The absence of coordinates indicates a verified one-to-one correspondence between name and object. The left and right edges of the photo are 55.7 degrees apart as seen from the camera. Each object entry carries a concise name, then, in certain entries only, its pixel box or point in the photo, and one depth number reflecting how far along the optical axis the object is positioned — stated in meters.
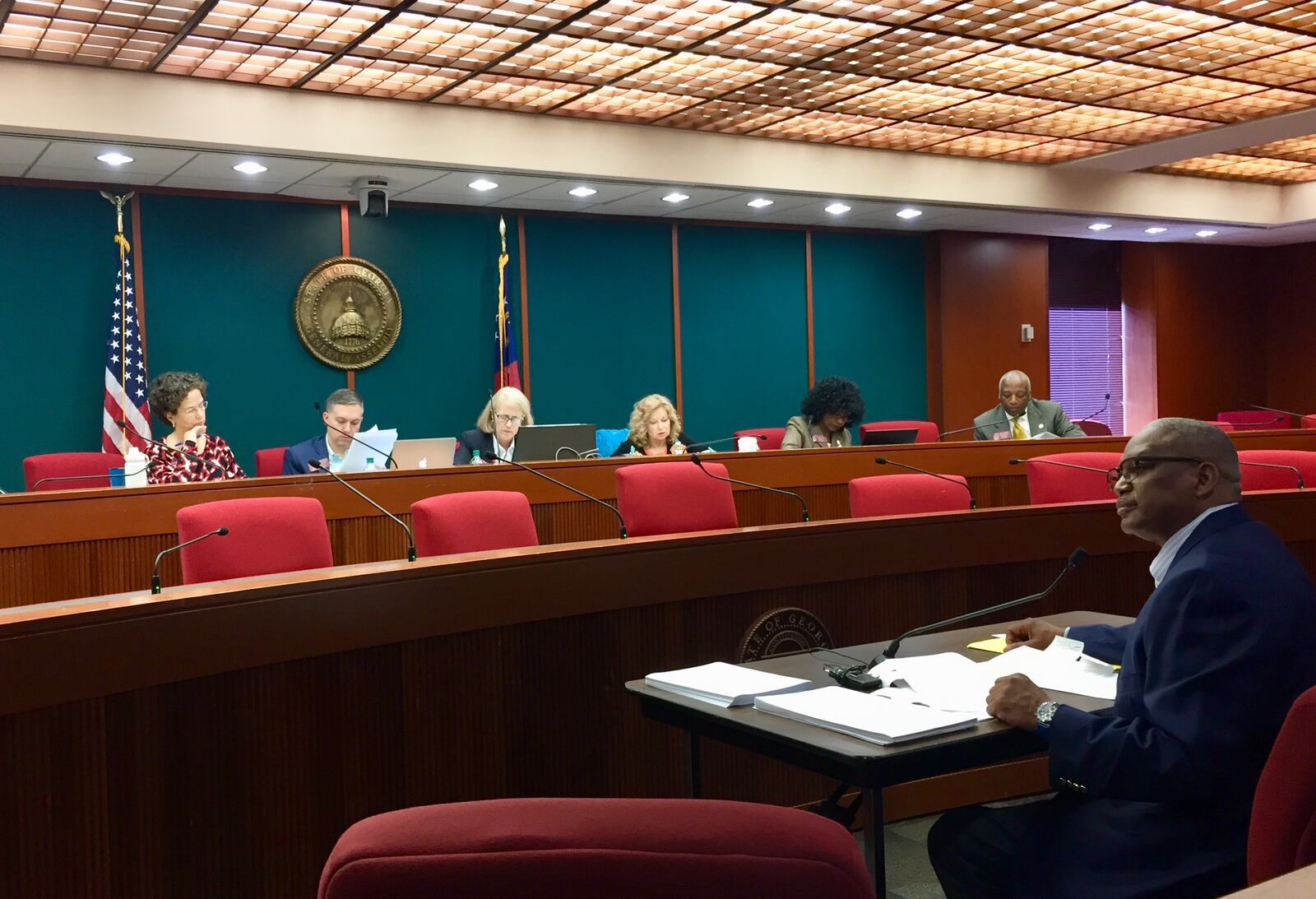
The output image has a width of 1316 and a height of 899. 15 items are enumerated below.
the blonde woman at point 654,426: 6.92
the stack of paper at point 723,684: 2.30
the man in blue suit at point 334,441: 6.10
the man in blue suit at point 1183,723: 1.90
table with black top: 1.96
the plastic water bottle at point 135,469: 5.50
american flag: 7.73
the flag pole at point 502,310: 9.16
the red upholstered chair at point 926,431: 8.46
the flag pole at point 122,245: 7.71
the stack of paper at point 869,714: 2.03
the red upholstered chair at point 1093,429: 10.31
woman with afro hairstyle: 7.35
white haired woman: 6.81
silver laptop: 6.25
